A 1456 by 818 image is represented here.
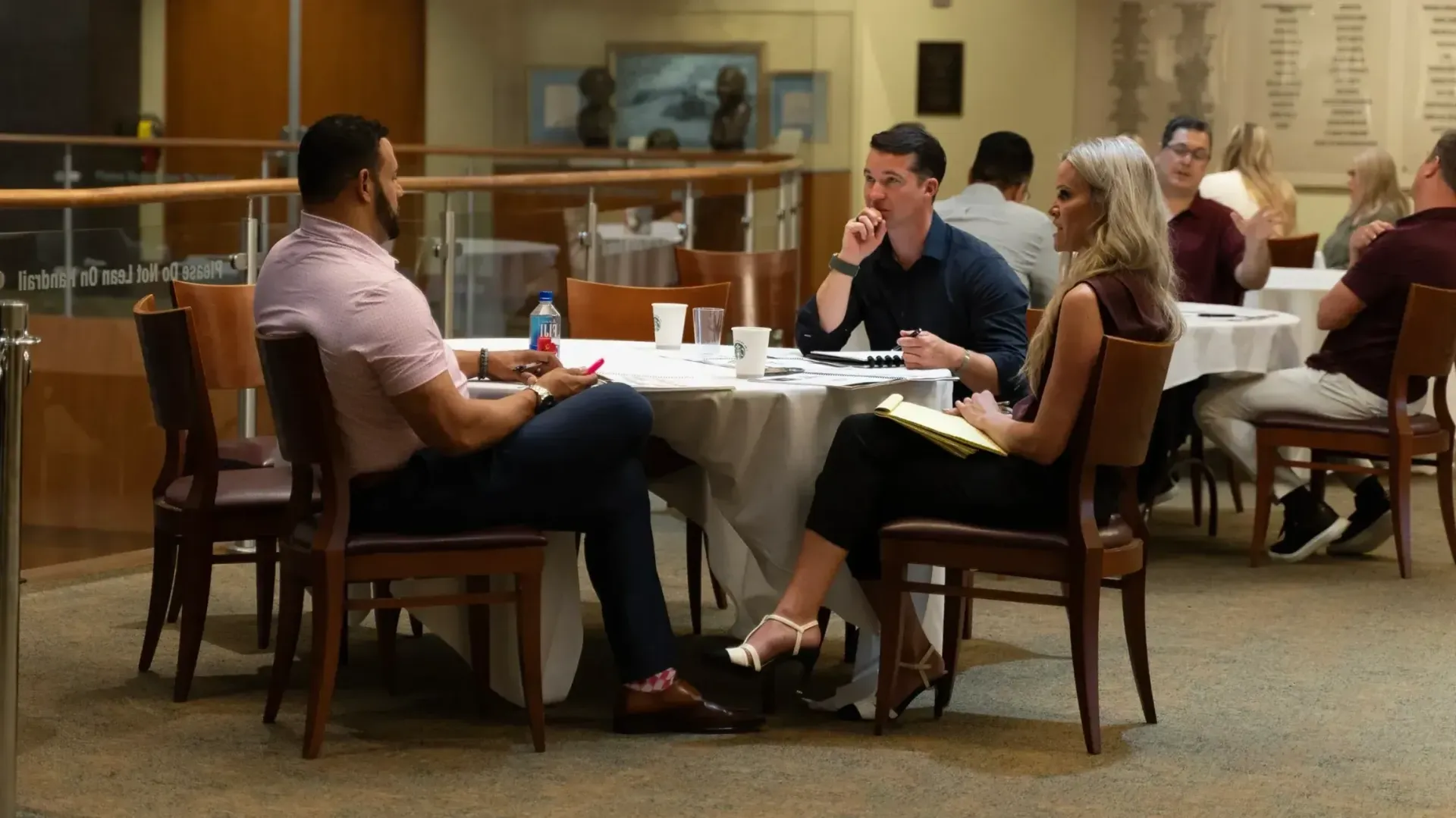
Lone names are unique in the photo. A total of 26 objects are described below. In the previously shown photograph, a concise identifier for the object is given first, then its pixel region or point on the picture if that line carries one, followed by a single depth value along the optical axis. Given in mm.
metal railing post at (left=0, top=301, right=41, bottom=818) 5730
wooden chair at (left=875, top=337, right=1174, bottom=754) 7293
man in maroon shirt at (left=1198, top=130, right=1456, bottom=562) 11437
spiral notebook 8336
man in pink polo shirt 7027
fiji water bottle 8492
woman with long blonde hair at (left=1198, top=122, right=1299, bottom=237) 16234
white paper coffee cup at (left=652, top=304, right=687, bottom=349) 8875
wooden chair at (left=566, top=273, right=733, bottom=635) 10523
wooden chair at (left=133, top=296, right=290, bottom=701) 8102
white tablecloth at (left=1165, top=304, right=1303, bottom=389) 11539
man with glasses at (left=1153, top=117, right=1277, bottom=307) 13109
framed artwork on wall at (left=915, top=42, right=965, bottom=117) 21797
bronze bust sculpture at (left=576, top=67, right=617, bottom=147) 22937
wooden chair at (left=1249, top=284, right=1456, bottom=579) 11203
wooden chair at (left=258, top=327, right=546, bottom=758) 7023
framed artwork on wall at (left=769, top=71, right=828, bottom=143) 22797
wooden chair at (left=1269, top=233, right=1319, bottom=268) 15812
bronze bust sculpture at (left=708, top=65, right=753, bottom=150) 22891
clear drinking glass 8570
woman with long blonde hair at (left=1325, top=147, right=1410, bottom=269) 15844
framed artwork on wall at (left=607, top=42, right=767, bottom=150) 22891
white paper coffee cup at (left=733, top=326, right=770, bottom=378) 7863
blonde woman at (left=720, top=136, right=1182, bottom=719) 7383
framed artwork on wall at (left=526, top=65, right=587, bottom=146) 23172
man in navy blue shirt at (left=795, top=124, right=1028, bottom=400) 8727
